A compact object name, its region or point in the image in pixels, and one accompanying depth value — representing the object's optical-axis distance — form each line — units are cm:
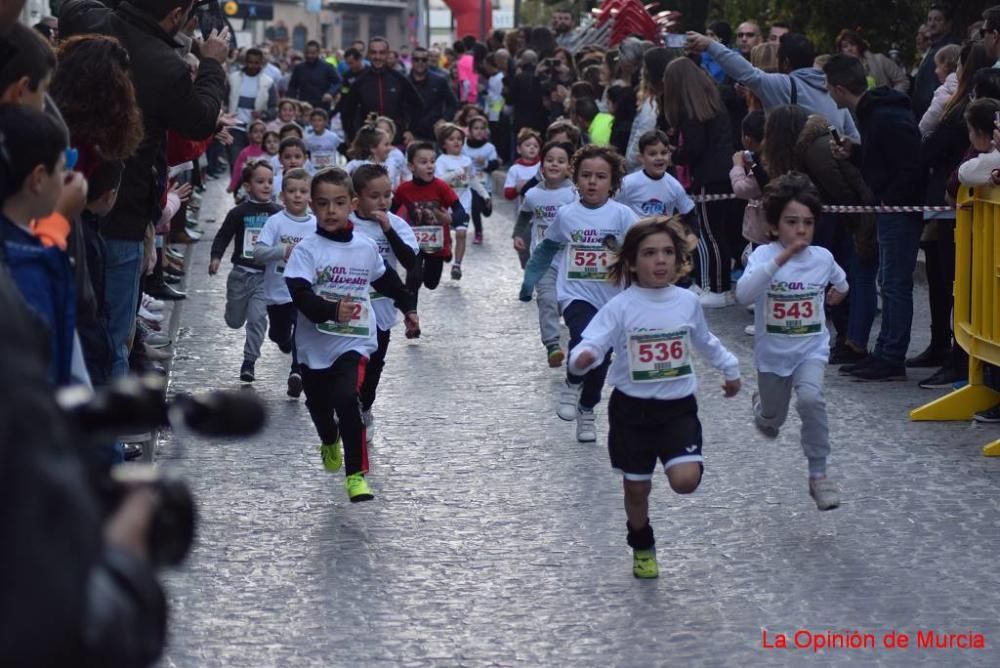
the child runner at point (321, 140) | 2014
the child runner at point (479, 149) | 1889
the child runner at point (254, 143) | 1854
